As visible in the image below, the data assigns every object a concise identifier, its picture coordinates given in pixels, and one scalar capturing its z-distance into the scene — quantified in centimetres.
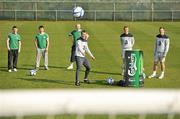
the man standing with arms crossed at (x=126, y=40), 1914
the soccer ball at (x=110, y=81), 1770
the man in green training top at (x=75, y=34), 2059
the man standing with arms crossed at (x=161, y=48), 1847
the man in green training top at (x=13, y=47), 2075
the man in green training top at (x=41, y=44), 2039
